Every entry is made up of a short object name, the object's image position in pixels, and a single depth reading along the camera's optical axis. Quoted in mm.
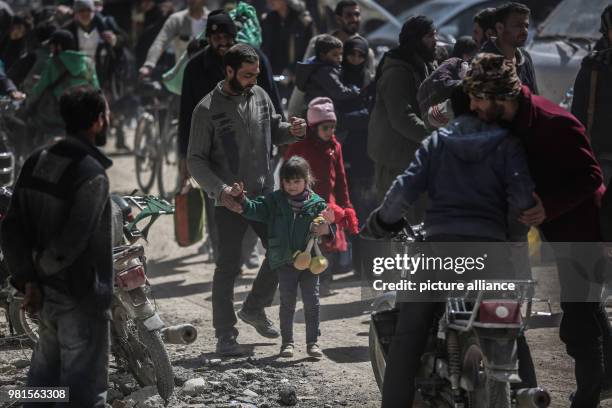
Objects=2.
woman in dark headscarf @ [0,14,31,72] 24011
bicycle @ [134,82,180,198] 21635
